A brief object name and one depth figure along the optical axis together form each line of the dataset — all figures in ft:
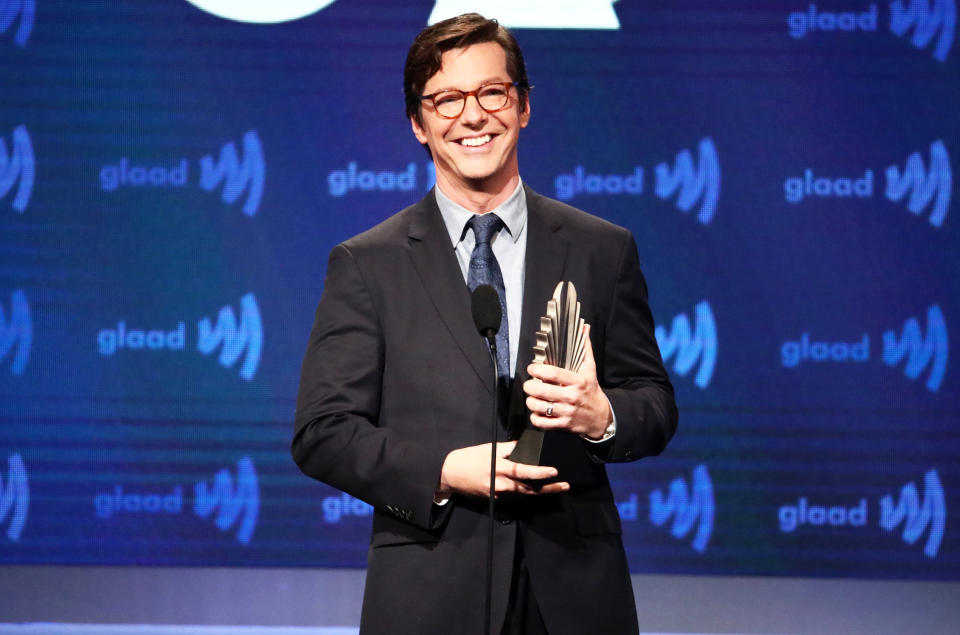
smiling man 29.82
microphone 29.30
